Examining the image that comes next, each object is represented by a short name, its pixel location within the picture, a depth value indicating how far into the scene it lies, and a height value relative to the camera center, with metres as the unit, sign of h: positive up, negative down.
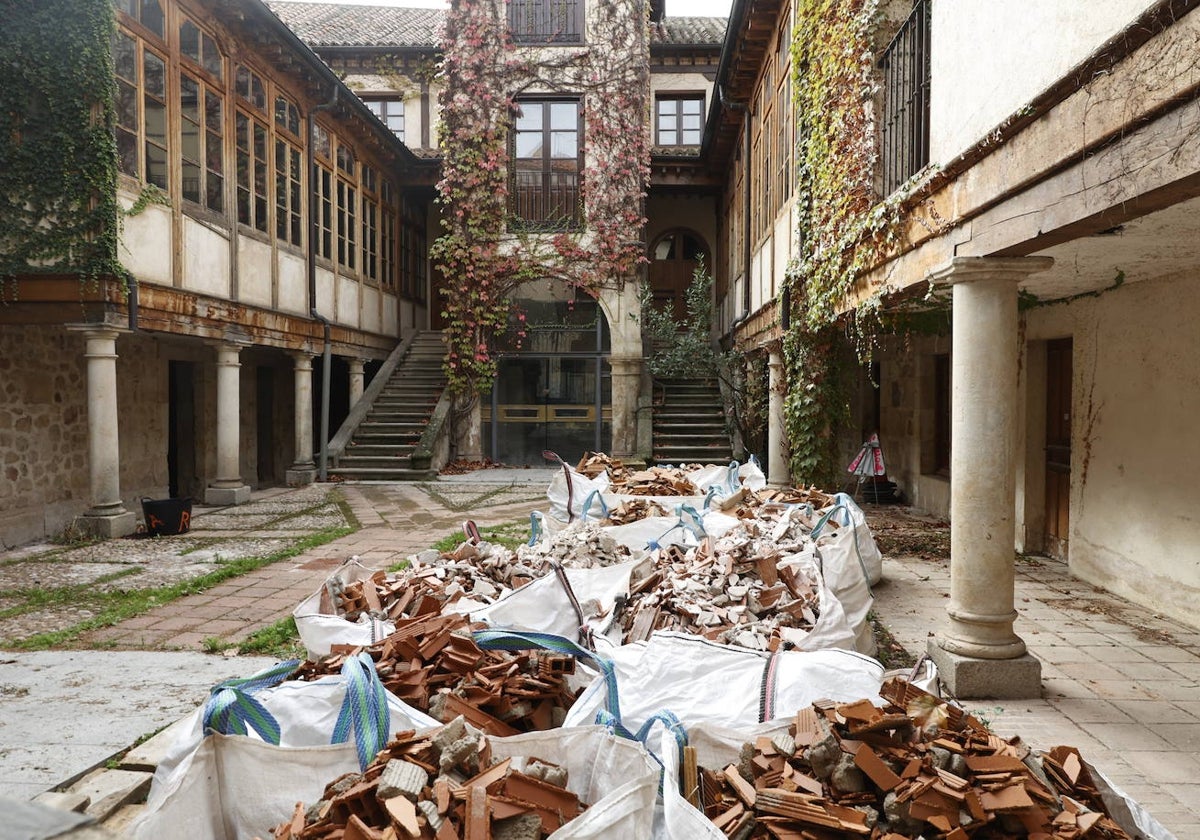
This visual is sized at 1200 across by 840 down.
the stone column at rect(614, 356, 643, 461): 15.88 -0.15
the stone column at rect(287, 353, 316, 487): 14.20 -0.57
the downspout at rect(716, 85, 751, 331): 14.11 +3.35
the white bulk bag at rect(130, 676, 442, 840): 1.96 -0.95
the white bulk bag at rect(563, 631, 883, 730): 2.72 -0.96
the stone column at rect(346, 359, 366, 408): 16.55 +0.31
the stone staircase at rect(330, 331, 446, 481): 14.74 -0.56
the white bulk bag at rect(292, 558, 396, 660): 3.50 -1.00
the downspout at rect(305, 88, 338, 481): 14.34 +1.76
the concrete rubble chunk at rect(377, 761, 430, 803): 1.86 -0.87
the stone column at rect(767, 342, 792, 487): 10.91 -0.45
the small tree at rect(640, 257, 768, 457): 14.59 +0.70
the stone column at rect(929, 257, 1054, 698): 4.30 -0.49
